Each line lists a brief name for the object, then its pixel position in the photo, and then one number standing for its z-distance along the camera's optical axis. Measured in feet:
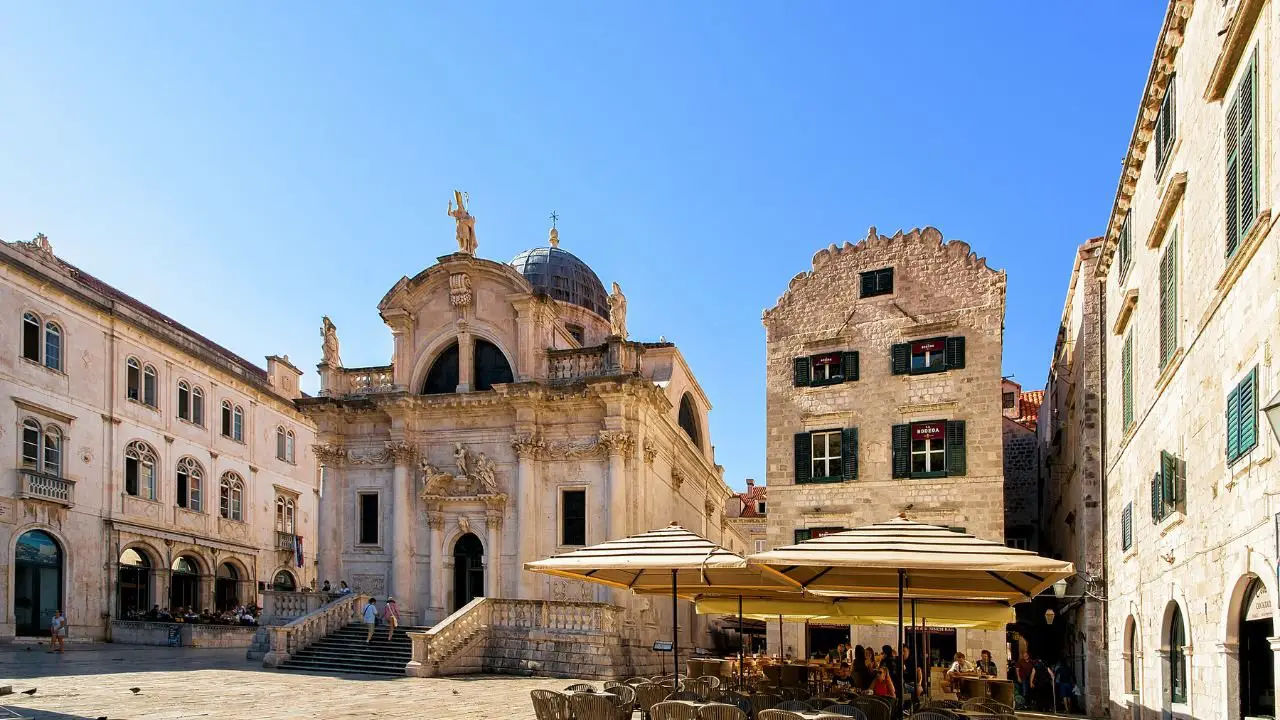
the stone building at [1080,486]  66.95
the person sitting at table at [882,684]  55.42
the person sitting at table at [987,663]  73.57
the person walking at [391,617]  87.71
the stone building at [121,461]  106.11
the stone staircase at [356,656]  83.82
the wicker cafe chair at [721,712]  36.76
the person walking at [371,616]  88.99
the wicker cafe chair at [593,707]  40.60
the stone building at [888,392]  82.33
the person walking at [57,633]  97.35
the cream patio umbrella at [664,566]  43.25
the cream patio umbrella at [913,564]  35.35
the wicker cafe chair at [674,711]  37.63
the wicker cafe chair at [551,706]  41.75
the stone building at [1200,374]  30.63
